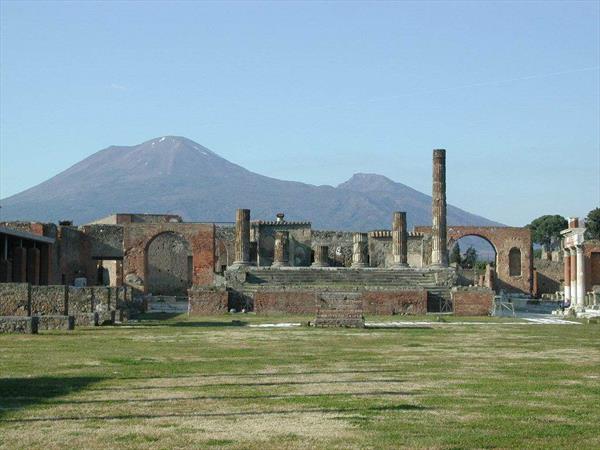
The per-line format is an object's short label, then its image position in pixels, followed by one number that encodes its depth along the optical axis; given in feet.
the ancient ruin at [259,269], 111.34
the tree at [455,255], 341.39
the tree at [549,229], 482.28
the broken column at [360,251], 192.90
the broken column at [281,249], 192.54
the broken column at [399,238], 183.62
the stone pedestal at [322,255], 198.18
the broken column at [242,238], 182.31
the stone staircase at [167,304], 156.68
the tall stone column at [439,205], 175.42
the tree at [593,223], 362.94
